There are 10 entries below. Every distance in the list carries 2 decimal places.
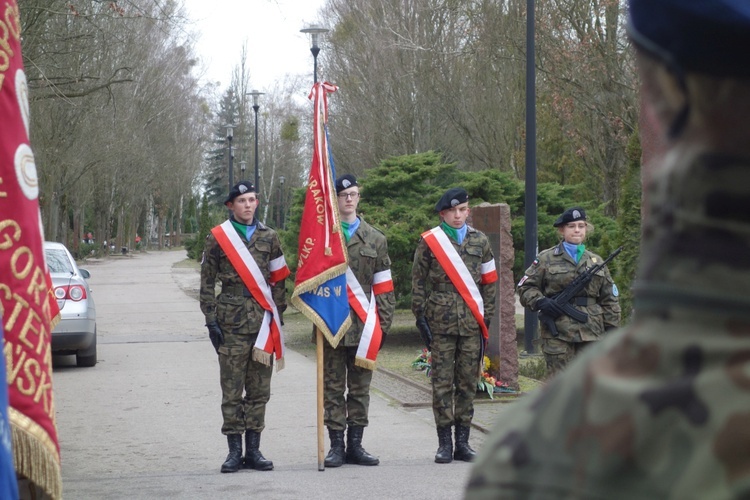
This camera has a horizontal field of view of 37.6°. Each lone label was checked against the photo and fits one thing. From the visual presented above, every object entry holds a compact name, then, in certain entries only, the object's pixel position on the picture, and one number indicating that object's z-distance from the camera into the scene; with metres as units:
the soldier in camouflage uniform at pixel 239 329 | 7.73
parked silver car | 13.91
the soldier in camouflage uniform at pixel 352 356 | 8.00
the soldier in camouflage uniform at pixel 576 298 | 8.11
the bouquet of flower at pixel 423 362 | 13.06
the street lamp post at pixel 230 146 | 37.53
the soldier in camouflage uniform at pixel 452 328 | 8.10
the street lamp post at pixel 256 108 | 33.19
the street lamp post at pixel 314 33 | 20.68
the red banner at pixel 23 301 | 3.18
